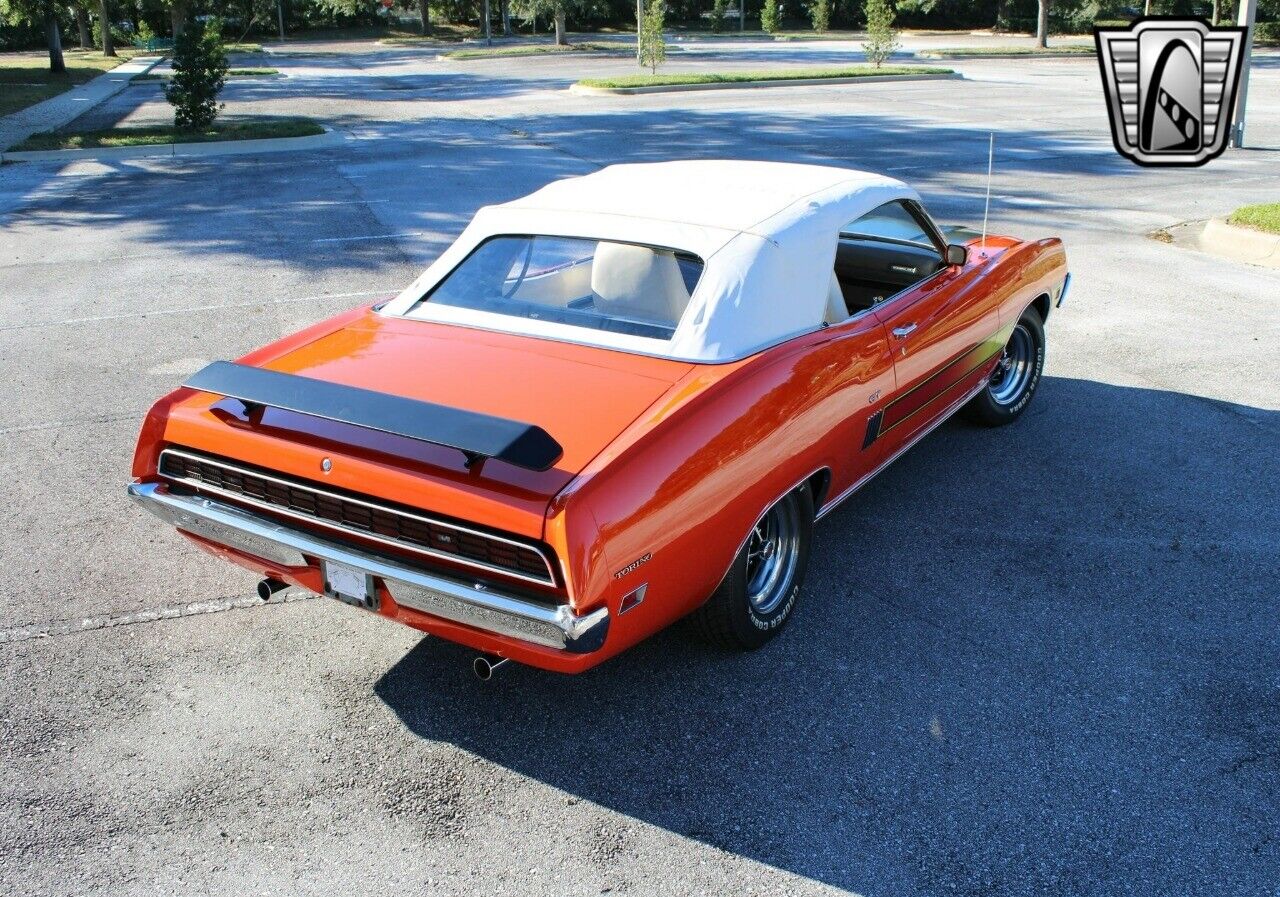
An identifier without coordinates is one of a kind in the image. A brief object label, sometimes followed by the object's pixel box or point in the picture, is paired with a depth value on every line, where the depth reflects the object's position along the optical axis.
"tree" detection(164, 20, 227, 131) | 19.23
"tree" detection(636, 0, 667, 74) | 30.61
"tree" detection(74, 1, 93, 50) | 49.38
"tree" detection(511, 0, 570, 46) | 44.53
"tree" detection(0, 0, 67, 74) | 28.33
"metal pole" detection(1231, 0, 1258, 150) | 14.84
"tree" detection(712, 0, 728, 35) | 54.78
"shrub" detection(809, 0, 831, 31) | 53.59
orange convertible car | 3.18
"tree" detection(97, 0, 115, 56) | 44.44
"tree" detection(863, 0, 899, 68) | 31.64
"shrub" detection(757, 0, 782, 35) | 51.84
